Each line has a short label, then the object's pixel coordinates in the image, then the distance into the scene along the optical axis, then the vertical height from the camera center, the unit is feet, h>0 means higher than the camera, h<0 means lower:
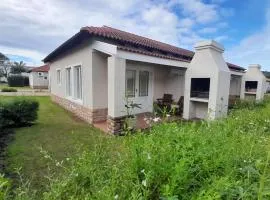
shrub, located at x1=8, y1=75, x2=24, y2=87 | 128.08 -1.88
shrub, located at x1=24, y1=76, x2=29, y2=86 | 136.50 -1.81
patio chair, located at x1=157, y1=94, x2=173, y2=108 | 37.17 -4.07
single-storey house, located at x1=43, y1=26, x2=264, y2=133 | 24.04 +0.92
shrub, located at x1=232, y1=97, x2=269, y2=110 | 32.87 -3.88
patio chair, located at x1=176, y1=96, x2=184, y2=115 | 37.19 -4.67
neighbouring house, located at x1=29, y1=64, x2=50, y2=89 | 117.08 +1.14
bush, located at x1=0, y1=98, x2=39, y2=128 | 25.59 -4.89
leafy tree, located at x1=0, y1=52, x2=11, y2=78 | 203.84 +15.82
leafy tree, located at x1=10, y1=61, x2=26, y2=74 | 178.90 +9.17
